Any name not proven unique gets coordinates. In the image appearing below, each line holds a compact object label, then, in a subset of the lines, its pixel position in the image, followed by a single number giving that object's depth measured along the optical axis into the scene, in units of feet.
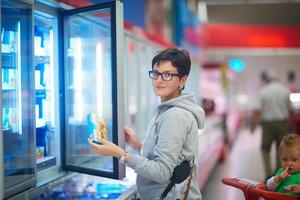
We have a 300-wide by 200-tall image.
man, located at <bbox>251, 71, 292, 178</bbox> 24.43
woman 7.73
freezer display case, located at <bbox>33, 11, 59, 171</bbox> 10.29
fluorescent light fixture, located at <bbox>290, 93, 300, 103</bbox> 57.82
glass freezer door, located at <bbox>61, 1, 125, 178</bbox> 10.93
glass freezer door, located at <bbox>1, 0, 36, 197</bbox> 8.74
